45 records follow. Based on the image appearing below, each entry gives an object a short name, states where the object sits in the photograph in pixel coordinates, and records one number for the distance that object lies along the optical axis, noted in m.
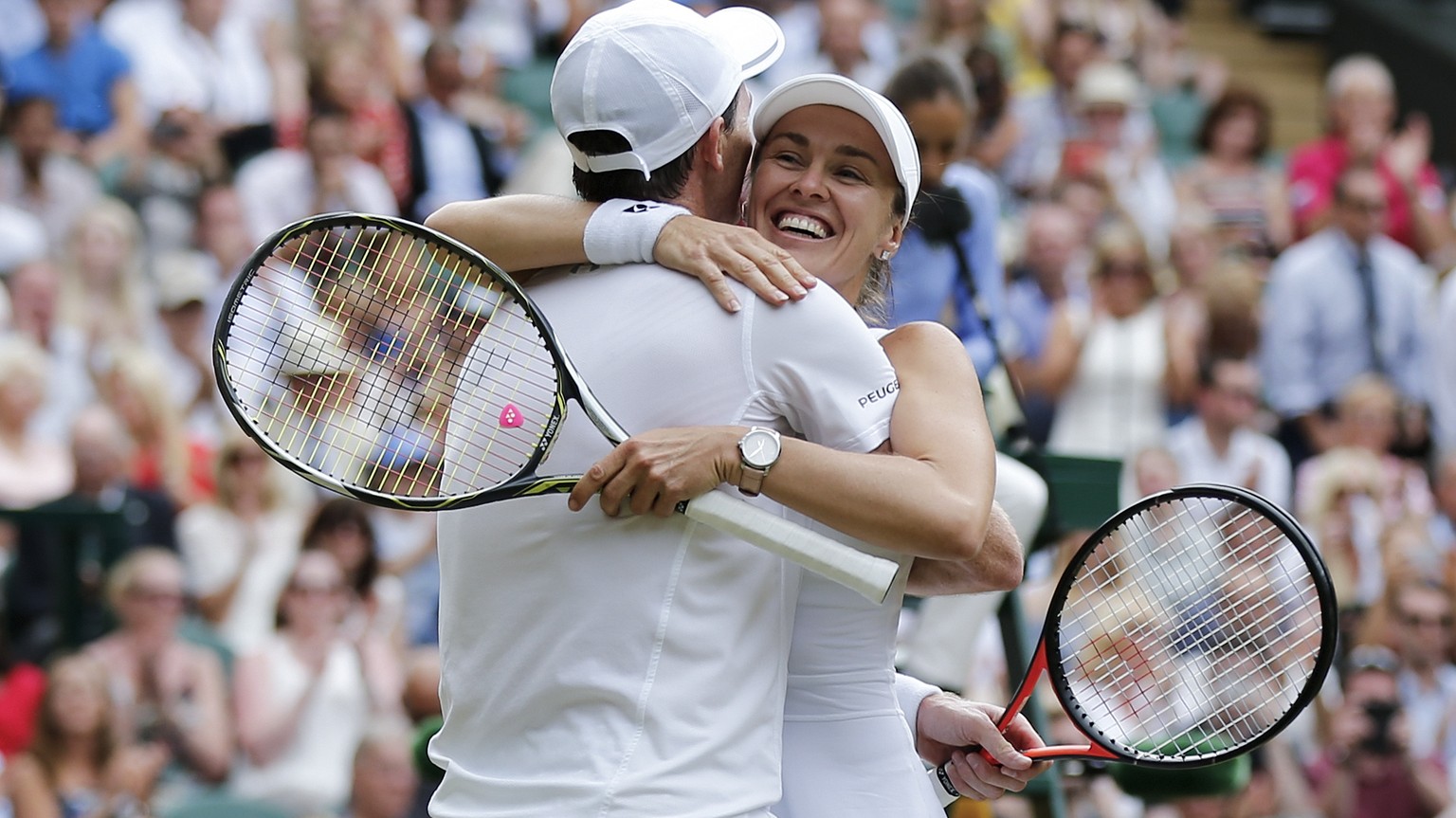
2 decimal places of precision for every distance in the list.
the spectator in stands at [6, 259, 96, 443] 14.48
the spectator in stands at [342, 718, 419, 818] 11.77
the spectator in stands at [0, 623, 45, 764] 12.24
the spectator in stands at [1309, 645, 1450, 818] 13.59
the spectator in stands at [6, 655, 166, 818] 11.87
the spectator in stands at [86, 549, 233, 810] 12.41
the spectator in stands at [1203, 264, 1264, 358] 16.95
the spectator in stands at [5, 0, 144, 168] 17.09
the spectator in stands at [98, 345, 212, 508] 14.02
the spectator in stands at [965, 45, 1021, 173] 15.16
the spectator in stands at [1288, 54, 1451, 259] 19.83
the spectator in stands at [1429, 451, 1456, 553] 16.55
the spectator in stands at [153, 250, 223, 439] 15.06
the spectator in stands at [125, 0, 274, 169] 17.50
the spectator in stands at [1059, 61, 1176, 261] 19.62
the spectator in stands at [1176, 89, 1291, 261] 20.02
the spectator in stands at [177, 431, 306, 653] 13.67
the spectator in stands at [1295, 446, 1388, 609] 15.41
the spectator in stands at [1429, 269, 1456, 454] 17.62
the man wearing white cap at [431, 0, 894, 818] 5.00
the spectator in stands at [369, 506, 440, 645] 14.00
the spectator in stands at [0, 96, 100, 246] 15.85
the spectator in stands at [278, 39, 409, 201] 16.83
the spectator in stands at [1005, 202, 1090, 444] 15.80
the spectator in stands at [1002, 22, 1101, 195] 20.23
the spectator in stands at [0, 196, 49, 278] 15.11
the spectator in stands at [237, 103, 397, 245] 16.06
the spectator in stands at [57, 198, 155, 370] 14.98
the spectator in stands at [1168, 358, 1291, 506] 15.63
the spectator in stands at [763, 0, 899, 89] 18.53
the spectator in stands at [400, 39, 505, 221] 17.00
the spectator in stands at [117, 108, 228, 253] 15.97
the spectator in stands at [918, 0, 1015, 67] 19.65
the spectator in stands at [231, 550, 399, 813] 12.55
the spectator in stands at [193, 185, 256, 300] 15.70
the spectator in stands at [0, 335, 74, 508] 13.77
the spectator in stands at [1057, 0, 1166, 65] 23.02
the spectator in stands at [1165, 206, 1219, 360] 17.59
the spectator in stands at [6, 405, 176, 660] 12.86
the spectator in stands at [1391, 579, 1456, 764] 14.34
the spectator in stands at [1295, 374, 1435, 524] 16.23
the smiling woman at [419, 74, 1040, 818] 5.01
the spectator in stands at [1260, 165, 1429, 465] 17.77
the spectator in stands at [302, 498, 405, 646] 13.29
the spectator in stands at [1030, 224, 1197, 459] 15.91
